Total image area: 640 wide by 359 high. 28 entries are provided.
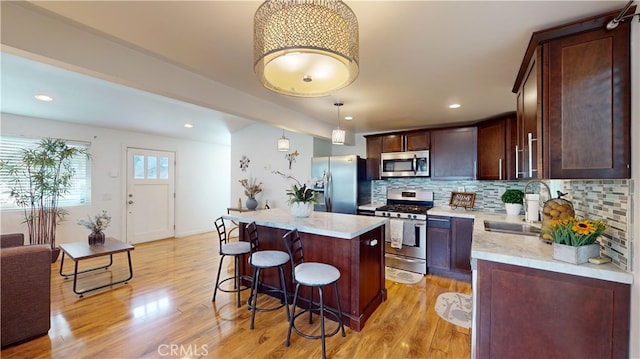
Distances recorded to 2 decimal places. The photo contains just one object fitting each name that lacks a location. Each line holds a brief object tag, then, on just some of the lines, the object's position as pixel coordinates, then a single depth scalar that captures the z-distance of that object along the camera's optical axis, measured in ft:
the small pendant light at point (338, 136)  10.75
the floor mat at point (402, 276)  11.57
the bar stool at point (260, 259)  7.86
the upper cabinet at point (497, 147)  11.45
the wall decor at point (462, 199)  12.89
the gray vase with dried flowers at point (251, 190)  17.67
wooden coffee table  10.05
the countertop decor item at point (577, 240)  4.70
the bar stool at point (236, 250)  9.14
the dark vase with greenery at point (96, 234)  11.46
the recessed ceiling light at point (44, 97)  10.69
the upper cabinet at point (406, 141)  13.83
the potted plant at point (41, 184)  12.84
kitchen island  7.88
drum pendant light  3.44
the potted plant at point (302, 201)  9.61
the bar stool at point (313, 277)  6.70
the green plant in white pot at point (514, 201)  11.25
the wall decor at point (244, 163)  19.09
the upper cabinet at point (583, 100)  4.43
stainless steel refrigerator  14.23
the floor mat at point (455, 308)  8.28
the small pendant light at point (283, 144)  13.94
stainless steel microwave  13.79
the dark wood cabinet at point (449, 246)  11.66
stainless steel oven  12.42
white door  17.71
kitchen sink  8.19
